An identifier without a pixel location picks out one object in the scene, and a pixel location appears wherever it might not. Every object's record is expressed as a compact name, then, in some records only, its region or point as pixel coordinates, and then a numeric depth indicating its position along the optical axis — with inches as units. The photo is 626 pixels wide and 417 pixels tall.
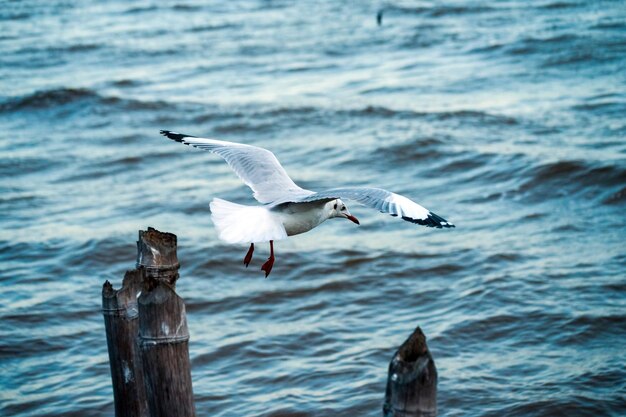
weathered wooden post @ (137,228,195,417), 268.1
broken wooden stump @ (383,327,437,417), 204.0
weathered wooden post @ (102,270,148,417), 312.3
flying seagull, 334.4
